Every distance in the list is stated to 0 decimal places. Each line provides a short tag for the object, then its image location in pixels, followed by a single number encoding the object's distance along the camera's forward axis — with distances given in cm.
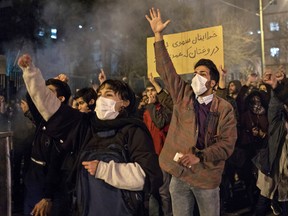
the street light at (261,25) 1013
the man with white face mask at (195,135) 290
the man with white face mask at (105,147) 213
